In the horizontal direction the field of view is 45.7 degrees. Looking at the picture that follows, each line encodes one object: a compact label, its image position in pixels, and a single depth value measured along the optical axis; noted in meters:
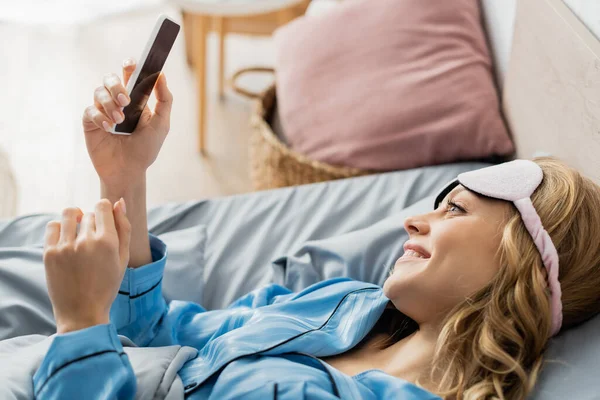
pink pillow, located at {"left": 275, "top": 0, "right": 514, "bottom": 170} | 1.66
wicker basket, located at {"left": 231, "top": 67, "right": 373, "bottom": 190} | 1.76
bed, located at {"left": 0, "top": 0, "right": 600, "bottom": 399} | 1.18
